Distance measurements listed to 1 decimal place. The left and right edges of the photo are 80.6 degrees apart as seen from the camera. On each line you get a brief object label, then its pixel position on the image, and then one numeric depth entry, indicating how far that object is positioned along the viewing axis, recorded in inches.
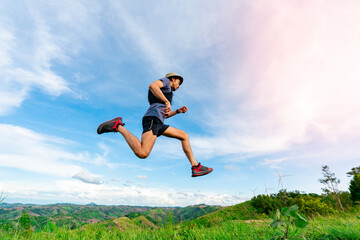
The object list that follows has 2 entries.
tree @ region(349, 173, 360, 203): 1160.2
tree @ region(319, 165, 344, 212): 1376.7
